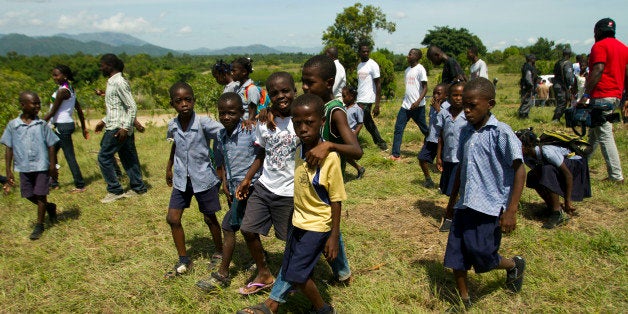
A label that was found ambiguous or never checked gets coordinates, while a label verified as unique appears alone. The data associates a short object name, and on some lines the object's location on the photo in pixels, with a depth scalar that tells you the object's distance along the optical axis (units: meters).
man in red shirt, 4.88
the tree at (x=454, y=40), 51.97
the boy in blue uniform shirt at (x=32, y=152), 4.48
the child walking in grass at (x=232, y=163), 3.15
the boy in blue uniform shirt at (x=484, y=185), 2.51
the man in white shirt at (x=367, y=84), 7.04
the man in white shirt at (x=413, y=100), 6.58
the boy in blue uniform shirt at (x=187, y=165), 3.33
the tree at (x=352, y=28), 36.84
